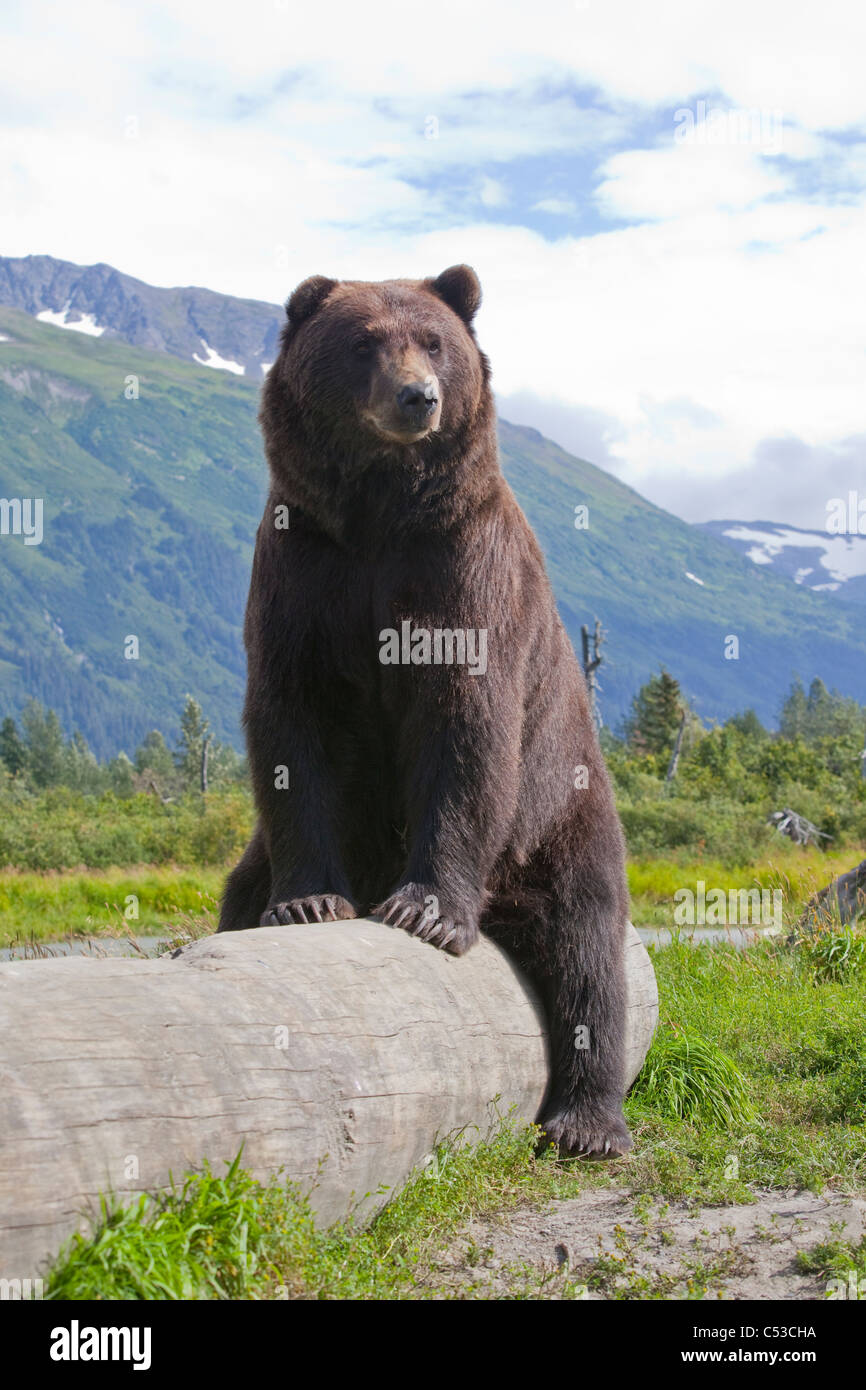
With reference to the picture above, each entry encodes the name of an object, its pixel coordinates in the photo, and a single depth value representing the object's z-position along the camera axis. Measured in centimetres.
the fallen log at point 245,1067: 673
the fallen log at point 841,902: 2201
